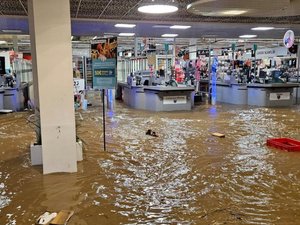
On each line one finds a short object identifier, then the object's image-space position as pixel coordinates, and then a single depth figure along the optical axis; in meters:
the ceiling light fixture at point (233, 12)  6.20
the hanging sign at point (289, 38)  10.07
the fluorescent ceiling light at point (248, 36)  13.77
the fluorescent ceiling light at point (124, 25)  9.61
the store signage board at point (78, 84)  10.04
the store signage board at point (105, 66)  5.94
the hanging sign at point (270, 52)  20.11
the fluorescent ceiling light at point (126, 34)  12.66
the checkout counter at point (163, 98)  11.05
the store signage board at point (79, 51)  24.11
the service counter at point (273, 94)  12.27
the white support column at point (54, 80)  4.33
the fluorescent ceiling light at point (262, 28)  10.89
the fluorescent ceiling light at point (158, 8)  6.52
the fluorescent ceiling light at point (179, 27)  10.36
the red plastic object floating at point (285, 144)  5.84
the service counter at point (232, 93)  13.16
